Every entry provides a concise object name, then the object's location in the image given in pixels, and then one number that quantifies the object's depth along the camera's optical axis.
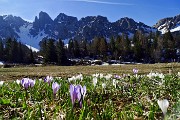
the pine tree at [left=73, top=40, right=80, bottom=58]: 56.41
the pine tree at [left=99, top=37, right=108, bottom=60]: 52.56
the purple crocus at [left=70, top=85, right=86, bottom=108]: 1.00
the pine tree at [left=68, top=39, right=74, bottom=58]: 56.58
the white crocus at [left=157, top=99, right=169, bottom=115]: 0.74
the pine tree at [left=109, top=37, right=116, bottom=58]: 52.20
